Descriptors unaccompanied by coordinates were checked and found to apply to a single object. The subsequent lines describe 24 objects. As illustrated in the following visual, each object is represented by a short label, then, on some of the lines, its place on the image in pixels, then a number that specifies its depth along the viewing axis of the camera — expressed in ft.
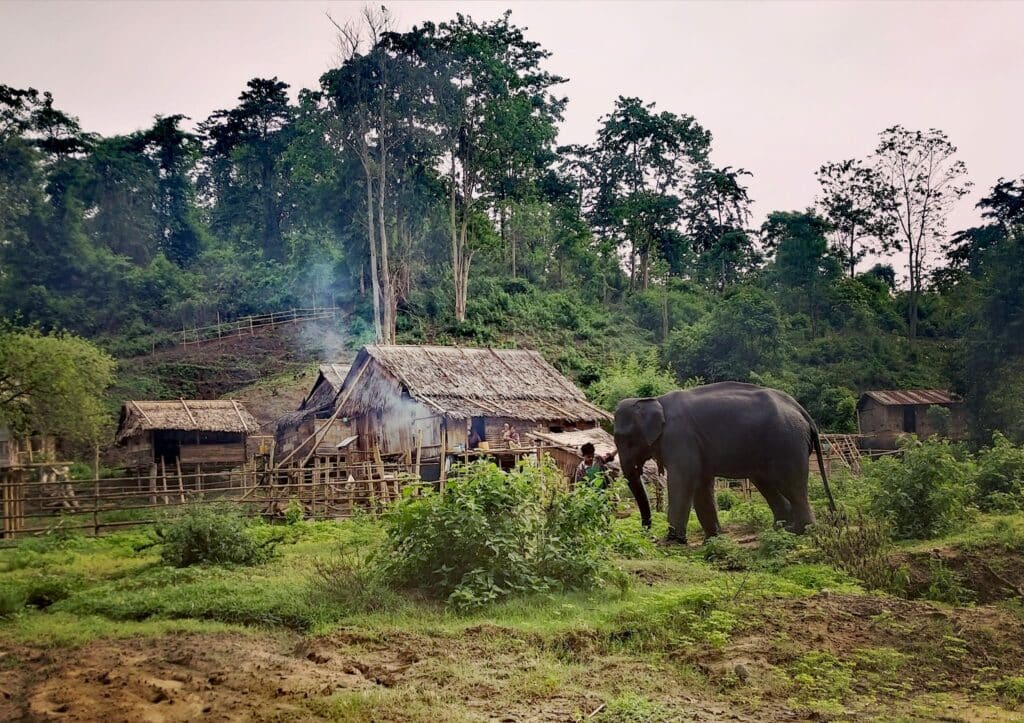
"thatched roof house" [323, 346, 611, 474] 70.64
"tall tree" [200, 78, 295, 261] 168.04
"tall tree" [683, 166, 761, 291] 174.40
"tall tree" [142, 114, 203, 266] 167.02
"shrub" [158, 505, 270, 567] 37.06
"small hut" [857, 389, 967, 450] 112.47
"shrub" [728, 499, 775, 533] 46.91
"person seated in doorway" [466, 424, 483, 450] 69.72
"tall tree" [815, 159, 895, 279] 160.04
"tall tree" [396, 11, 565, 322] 122.42
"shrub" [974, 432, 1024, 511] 50.39
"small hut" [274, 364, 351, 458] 84.12
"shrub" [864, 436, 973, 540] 40.04
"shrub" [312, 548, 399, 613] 28.22
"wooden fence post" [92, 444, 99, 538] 49.35
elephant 41.65
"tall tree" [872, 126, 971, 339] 148.77
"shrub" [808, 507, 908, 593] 30.86
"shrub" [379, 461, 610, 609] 29.91
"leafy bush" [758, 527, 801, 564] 36.04
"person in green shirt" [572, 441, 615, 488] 51.21
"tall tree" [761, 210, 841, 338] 148.77
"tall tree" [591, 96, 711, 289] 169.27
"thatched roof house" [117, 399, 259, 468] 90.89
